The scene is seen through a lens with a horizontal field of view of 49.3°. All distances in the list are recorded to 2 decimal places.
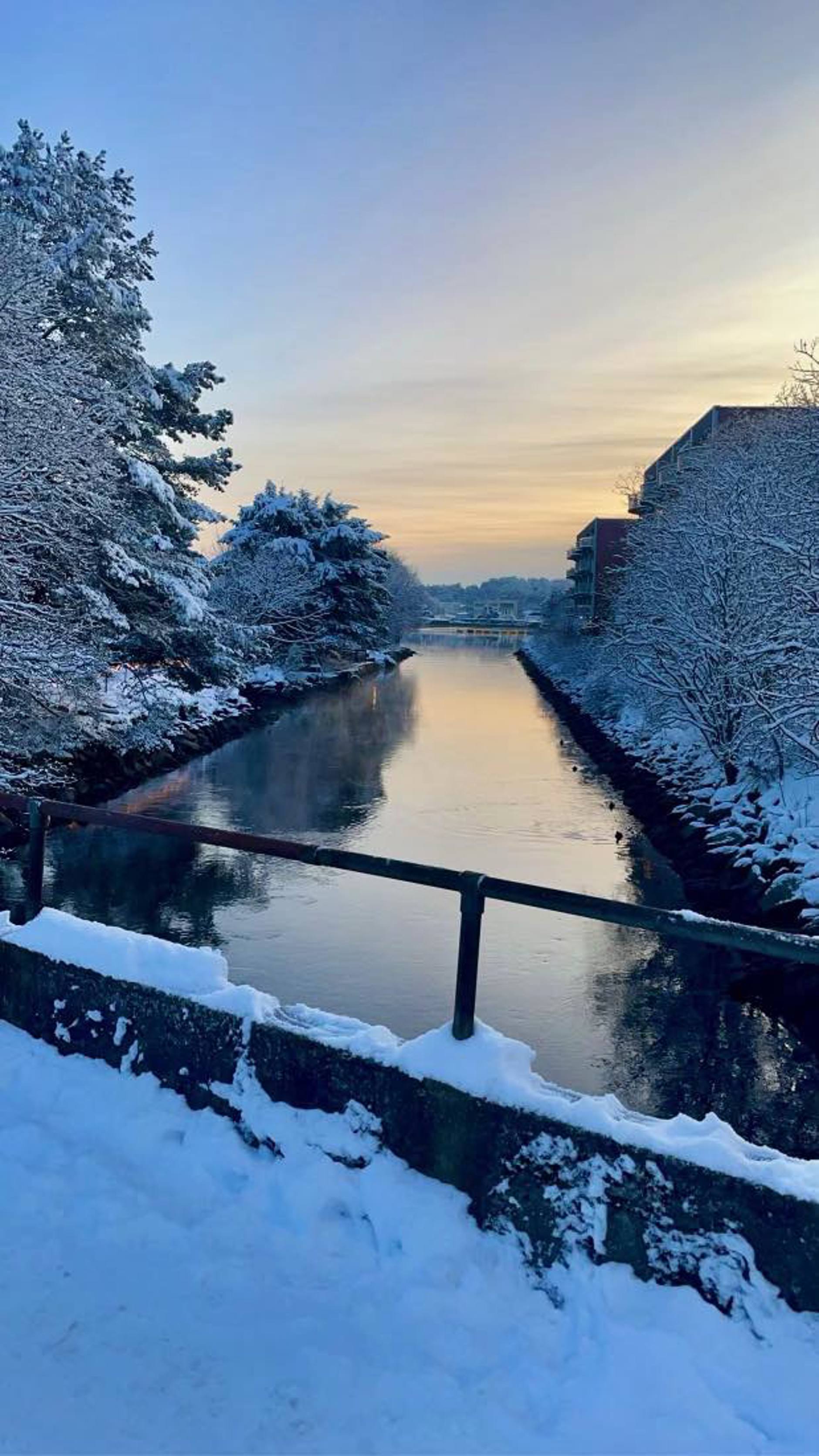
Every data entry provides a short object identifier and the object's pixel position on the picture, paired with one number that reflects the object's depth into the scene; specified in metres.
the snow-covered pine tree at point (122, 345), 19.44
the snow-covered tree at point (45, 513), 14.64
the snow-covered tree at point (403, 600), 107.81
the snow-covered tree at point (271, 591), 50.56
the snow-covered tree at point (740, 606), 14.66
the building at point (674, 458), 44.03
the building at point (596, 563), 75.94
